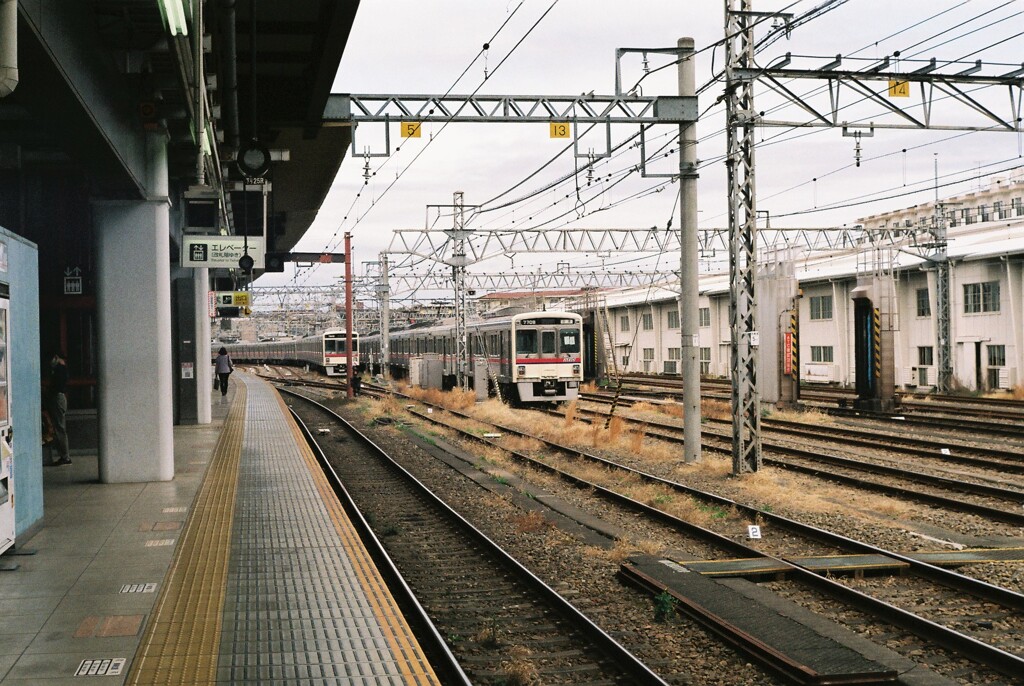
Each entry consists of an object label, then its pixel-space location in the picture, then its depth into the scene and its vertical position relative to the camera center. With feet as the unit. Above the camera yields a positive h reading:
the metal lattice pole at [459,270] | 104.94 +9.00
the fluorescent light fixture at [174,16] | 20.23 +7.35
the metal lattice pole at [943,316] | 102.06 +2.66
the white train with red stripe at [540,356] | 91.86 -0.51
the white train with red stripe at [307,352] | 161.79 +0.93
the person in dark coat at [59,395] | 44.09 -1.52
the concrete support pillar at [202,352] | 74.43 +0.48
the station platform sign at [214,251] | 52.54 +5.81
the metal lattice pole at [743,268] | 46.24 +3.73
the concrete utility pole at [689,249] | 50.52 +5.06
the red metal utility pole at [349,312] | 106.01 +4.75
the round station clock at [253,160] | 40.88 +8.22
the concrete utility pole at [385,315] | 133.28 +5.57
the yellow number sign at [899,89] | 49.44 +12.81
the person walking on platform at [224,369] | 106.01 -1.24
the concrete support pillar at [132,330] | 41.37 +1.25
